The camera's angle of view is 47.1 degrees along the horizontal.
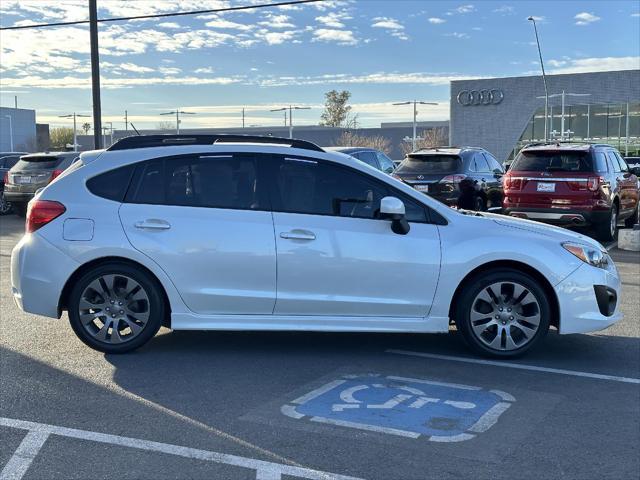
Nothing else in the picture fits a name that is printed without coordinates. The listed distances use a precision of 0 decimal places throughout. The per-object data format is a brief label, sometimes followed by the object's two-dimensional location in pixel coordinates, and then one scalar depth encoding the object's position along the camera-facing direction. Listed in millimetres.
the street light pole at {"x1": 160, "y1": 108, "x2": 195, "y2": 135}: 58031
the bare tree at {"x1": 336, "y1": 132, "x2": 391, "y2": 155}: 73875
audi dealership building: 53281
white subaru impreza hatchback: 5844
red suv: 12758
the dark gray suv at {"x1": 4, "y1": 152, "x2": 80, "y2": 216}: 17453
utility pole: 17594
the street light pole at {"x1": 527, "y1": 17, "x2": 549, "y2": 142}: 55112
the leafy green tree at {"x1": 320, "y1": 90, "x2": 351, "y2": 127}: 104812
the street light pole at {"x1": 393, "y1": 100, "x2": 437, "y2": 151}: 57538
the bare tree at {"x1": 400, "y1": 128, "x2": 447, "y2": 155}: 71625
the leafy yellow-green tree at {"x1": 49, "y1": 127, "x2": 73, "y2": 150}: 104081
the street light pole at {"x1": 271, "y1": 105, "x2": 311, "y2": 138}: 60919
